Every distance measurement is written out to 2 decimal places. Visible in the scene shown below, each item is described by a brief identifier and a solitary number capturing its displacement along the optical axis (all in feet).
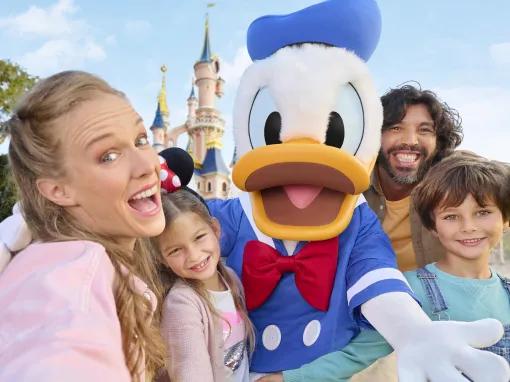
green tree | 36.68
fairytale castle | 83.92
